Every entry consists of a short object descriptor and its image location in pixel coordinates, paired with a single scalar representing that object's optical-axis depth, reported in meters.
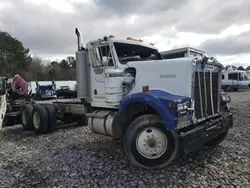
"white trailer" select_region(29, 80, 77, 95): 32.53
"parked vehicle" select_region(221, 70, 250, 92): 26.41
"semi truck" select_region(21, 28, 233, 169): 3.75
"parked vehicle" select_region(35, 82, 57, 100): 23.12
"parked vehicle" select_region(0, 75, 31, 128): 9.04
